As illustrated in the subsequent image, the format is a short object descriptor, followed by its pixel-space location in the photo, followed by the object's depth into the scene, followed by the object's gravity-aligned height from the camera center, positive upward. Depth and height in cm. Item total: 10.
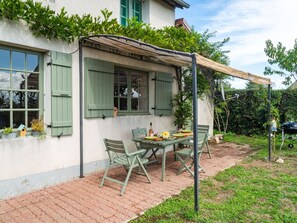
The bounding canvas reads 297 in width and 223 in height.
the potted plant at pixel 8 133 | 351 -33
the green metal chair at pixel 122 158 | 374 -85
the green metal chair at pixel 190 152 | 461 -85
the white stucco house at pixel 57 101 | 364 +21
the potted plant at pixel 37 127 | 391 -26
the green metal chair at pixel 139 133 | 538 -52
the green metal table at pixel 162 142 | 437 -62
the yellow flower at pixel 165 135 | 474 -50
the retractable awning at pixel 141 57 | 306 +94
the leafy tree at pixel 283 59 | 766 +177
